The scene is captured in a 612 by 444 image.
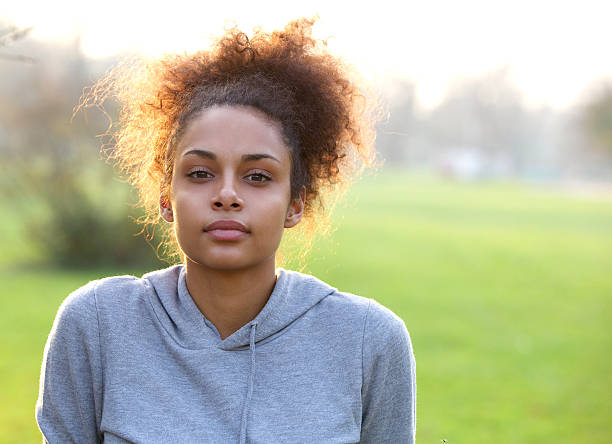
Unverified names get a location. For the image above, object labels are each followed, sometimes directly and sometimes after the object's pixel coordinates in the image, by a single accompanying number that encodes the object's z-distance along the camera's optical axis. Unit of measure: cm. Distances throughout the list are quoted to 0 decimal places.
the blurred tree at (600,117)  2194
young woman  202
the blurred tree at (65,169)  1045
